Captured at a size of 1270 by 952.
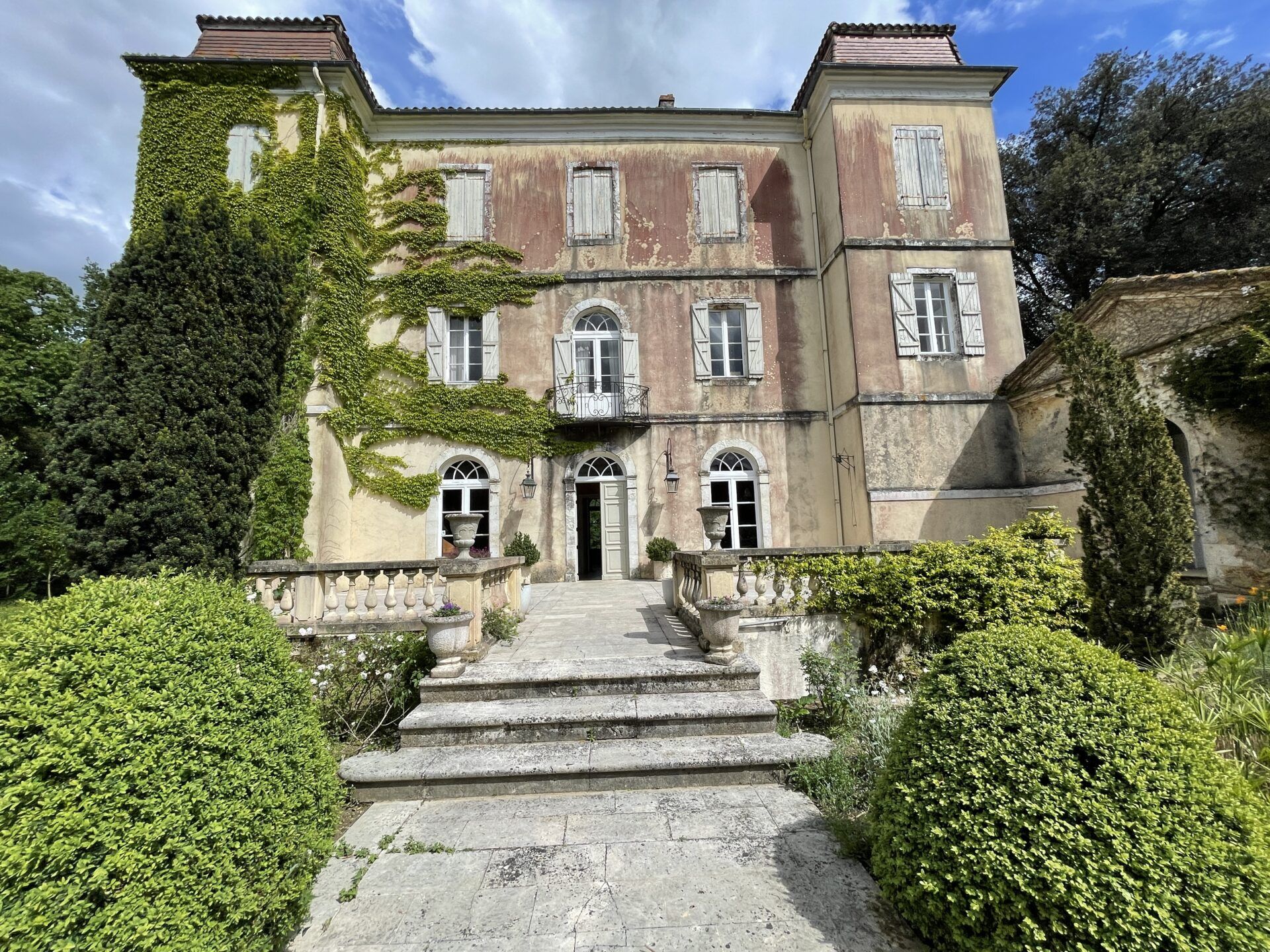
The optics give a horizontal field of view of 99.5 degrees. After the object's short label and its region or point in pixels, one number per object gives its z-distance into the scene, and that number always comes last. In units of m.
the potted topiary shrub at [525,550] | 11.20
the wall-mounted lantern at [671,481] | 11.89
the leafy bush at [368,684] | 4.92
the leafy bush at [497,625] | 5.95
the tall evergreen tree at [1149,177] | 14.66
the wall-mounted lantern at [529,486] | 11.53
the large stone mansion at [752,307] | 10.96
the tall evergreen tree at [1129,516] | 4.71
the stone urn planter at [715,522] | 6.34
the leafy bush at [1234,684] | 3.21
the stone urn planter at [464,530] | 6.02
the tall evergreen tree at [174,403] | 7.60
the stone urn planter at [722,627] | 5.04
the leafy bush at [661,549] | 11.56
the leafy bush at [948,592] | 5.39
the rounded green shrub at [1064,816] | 1.81
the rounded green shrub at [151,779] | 1.67
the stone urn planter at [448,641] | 4.77
